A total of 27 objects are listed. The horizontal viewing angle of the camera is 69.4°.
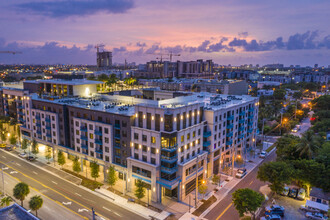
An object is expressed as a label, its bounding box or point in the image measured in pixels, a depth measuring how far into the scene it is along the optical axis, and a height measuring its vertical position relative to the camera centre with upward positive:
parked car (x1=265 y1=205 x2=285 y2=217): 53.28 -31.18
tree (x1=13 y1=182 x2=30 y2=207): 52.59 -27.12
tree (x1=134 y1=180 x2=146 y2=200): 56.50 -28.80
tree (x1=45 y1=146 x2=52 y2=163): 79.81 -29.05
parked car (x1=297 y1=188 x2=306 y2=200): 61.32 -31.68
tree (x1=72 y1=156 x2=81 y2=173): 70.00 -28.68
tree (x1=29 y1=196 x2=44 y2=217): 49.34 -27.87
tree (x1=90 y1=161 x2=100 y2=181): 66.12 -27.98
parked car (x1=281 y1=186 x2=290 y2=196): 62.92 -31.80
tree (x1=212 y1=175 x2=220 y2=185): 65.06 -29.49
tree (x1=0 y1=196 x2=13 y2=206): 49.62 -27.55
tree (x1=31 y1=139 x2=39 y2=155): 82.61 -27.57
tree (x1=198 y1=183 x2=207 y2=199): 59.56 -29.67
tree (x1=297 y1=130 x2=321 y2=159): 69.06 -21.62
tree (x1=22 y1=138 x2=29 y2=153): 85.38 -27.29
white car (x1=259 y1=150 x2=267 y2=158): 89.74 -31.51
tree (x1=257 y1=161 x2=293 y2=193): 57.65 -25.17
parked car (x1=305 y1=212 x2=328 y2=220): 51.50 -31.35
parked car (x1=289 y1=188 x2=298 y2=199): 61.66 -31.40
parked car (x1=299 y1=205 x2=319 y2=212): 53.84 -31.37
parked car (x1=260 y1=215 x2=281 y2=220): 50.88 -31.09
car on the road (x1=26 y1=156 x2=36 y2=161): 83.36 -31.55
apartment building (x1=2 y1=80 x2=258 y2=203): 58.34 -18.85
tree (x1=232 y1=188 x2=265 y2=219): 48.09 -26.38
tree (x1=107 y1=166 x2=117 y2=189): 62.02 -27.97
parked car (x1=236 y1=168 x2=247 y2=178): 72.69 -31.44
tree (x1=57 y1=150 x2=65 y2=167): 73.45 -27.79
